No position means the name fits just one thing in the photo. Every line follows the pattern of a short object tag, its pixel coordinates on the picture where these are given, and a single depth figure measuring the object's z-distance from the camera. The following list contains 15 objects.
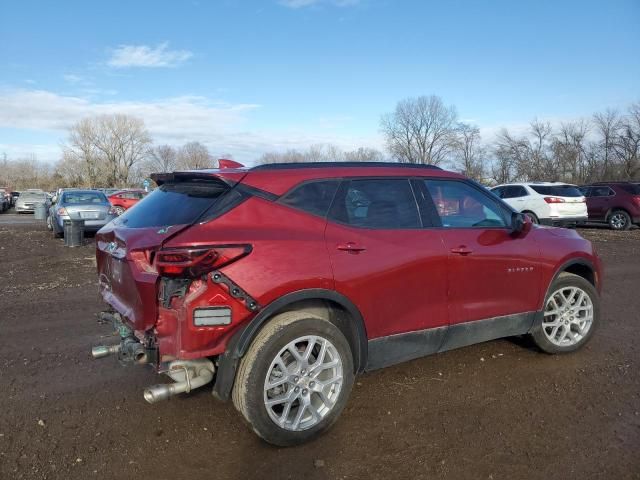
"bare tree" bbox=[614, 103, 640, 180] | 48.66
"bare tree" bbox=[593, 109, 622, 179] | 51.97
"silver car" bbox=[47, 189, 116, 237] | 14.37
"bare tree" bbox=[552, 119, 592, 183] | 56.25
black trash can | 13.16
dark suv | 17.88
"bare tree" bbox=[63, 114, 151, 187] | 75.62
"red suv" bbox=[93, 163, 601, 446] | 2.97
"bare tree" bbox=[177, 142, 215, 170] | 65.21
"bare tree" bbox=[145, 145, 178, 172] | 77.00
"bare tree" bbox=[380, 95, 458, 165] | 72.38
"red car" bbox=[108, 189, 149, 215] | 23.52
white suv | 16.86
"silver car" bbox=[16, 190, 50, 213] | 34.66
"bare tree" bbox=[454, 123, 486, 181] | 71.56
